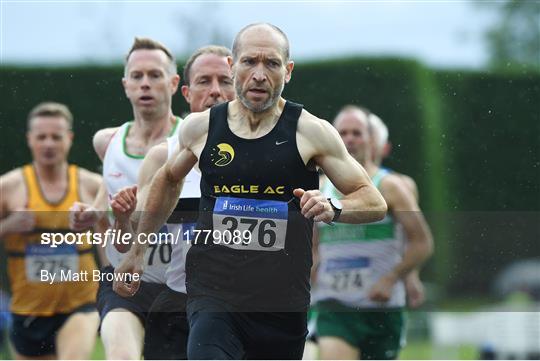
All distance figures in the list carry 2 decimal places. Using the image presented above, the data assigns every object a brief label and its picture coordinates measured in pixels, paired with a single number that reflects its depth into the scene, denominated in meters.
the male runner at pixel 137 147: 13.78
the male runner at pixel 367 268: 17.22
